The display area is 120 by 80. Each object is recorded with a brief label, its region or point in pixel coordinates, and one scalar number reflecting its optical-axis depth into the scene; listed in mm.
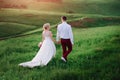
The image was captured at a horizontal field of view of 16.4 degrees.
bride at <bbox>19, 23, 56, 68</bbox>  15273
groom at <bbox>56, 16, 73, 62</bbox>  15370
